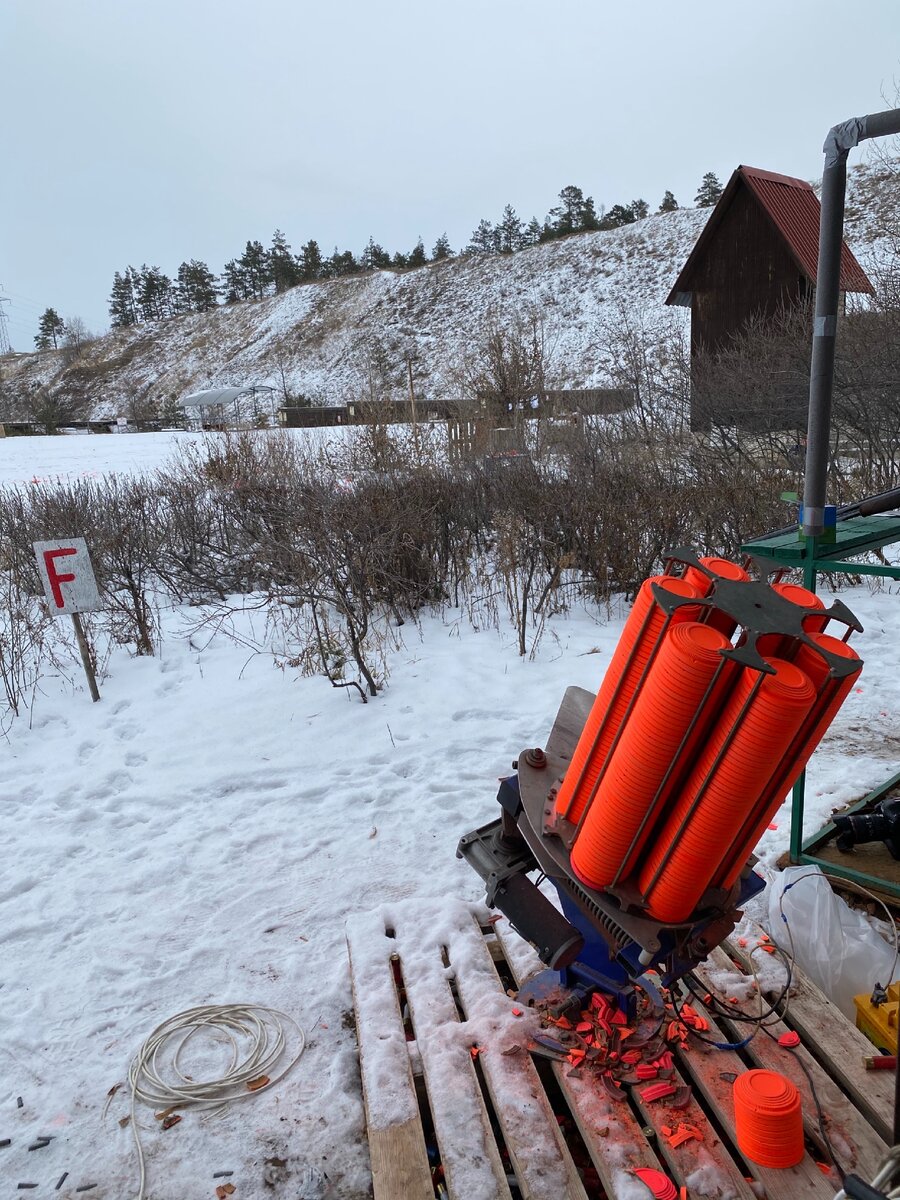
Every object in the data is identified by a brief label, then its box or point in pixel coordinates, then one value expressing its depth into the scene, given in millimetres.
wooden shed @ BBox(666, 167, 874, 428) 21469
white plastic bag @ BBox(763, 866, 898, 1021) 2674
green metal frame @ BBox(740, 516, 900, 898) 2809
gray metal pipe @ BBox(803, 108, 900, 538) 2742
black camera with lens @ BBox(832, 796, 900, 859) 3146
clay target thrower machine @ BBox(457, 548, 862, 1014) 1611
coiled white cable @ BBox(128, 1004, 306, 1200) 2396
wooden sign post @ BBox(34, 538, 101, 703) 5438
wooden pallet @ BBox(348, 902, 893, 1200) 1897
